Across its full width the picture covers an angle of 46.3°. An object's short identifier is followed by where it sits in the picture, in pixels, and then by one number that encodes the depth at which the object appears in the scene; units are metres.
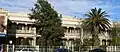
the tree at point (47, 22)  20.96
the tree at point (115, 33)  31.55
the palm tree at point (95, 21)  29.14
